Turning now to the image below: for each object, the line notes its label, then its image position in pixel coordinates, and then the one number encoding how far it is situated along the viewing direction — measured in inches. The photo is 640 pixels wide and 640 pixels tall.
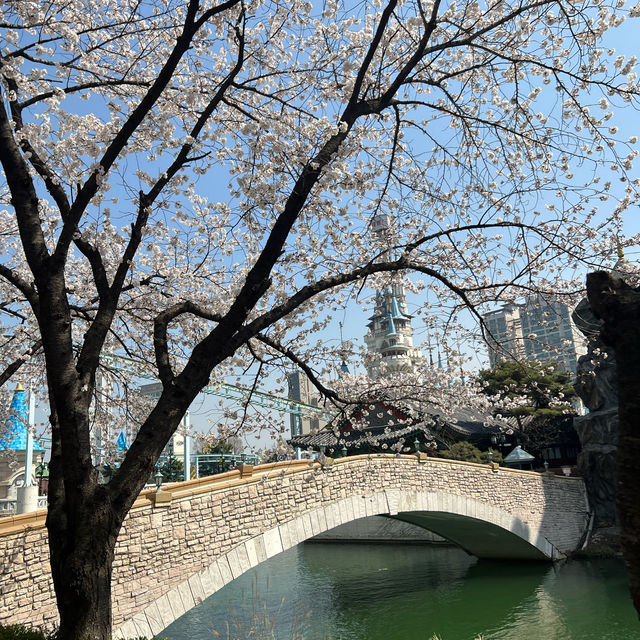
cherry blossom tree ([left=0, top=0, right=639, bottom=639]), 155.6
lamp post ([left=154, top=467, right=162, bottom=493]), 353.5
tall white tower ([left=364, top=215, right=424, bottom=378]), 2176.4
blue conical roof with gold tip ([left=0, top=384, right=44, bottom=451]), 461.4
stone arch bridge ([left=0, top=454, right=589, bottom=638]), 281.4
